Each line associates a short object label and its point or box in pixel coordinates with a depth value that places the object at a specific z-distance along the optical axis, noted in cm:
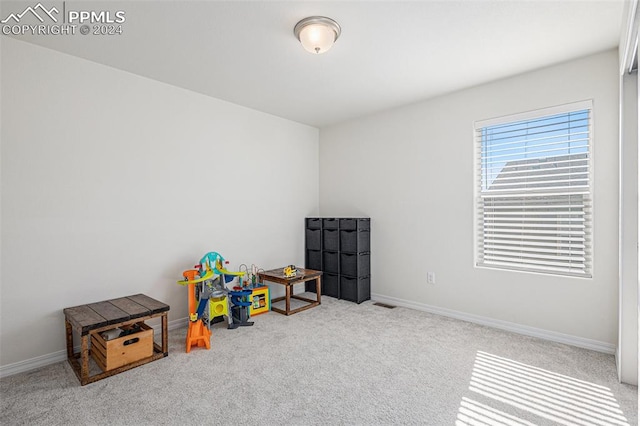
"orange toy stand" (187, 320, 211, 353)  277
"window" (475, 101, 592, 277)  283
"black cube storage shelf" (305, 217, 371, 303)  416
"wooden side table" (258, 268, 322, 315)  369
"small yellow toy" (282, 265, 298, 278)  389
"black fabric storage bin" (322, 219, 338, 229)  438
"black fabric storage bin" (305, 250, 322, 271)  457
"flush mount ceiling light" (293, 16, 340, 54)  222
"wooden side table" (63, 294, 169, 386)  223
